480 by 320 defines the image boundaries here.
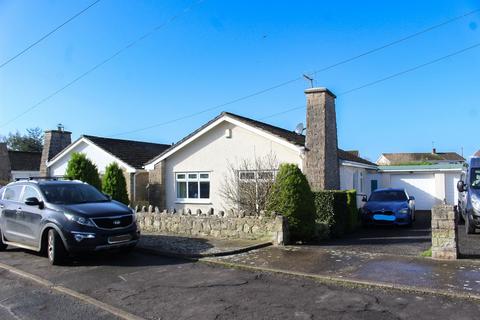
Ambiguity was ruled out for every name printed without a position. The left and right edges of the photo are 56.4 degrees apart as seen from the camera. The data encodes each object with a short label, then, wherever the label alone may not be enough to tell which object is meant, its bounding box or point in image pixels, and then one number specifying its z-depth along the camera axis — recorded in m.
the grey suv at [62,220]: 9.30
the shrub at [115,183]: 19.73
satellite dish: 20.00
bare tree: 14.48
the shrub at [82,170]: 20.33
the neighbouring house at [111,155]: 22.34
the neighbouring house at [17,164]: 36.78
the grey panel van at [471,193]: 12.52
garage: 25.86
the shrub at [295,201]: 11.24
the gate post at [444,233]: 8.55
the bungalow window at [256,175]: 14.95
